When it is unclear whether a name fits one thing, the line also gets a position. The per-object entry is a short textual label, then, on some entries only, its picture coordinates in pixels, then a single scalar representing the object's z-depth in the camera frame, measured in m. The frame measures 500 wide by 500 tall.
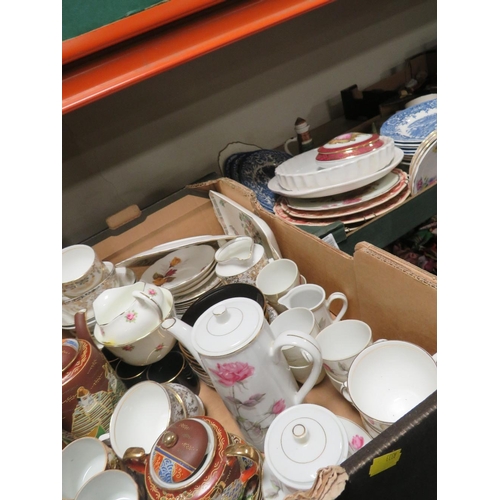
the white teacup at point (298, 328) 0.60
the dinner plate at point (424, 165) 0.77
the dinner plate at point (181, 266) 0.82
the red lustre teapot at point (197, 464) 0.42
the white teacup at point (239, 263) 0.76
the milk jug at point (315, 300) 0.68
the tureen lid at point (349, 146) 0.79
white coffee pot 0.48
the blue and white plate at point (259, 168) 1.02
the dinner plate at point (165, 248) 0.81
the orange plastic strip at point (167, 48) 0.50
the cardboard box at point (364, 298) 0.38
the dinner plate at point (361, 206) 0.77
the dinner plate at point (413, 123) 0.90
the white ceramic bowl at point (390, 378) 0.56
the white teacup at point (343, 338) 0.64
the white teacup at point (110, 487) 0.50
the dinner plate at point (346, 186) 0.75
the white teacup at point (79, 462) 0.56
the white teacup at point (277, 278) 0.75
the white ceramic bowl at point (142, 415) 0.59
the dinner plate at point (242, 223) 0.79
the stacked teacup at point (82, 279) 0.75
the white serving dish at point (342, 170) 0.77
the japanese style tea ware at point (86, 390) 0.56
